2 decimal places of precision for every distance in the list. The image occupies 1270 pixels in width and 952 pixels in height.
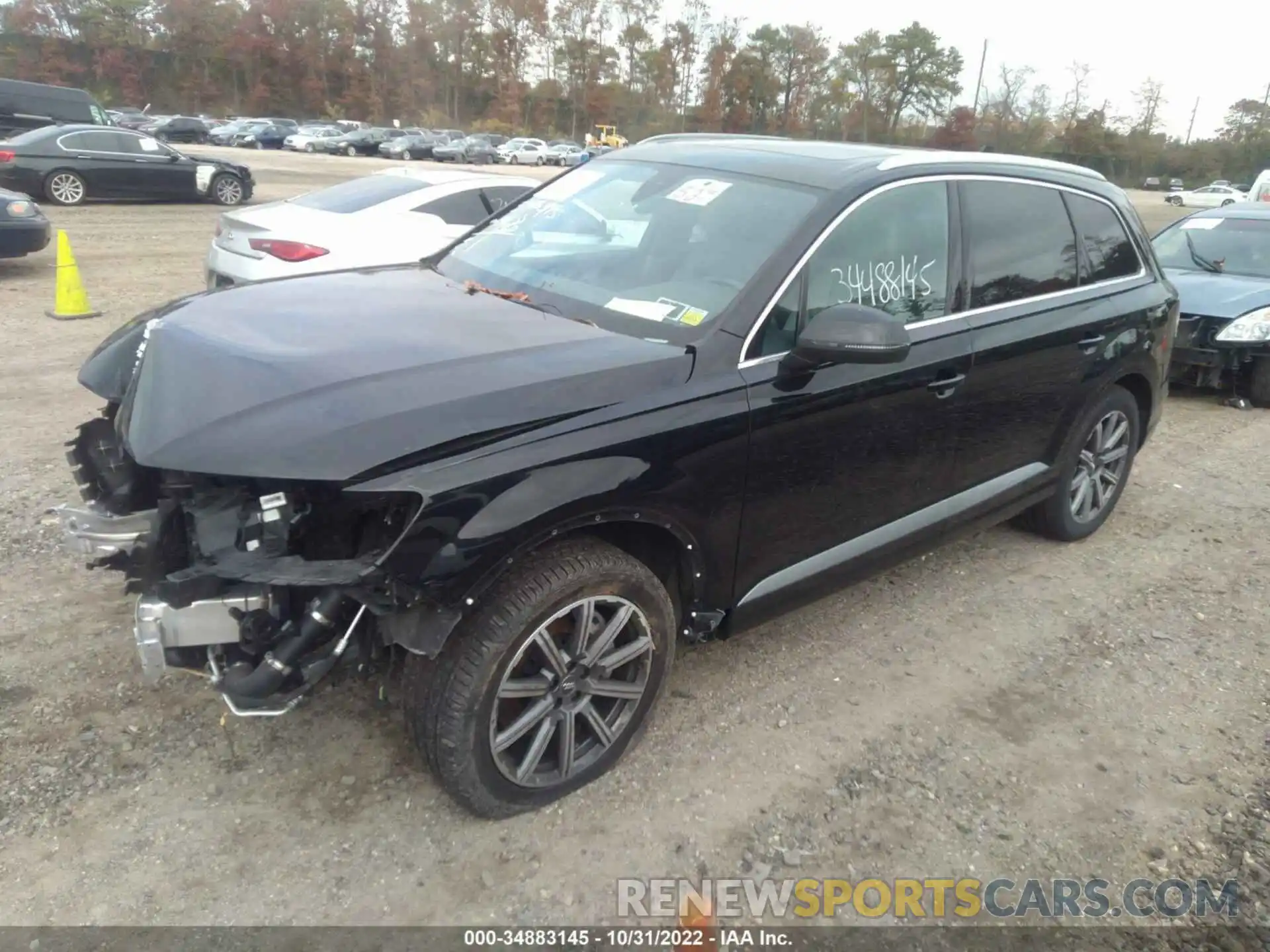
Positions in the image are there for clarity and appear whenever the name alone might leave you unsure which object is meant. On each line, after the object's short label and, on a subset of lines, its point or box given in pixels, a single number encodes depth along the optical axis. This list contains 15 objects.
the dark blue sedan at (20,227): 10.09
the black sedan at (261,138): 50.62
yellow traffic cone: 8.48
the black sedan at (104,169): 15.89
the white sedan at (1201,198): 42.06
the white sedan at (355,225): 7.25
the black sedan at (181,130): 45.41
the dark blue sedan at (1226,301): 7.65
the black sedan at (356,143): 50.44
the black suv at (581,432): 2.37
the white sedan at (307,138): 50.81
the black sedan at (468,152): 50.78
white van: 18.30
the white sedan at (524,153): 55.12
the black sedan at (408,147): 50.50
